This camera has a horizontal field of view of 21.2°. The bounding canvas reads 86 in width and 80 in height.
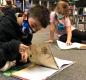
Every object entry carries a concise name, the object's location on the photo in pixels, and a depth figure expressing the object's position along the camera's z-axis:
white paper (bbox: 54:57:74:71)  1.25
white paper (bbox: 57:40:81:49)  1.97
